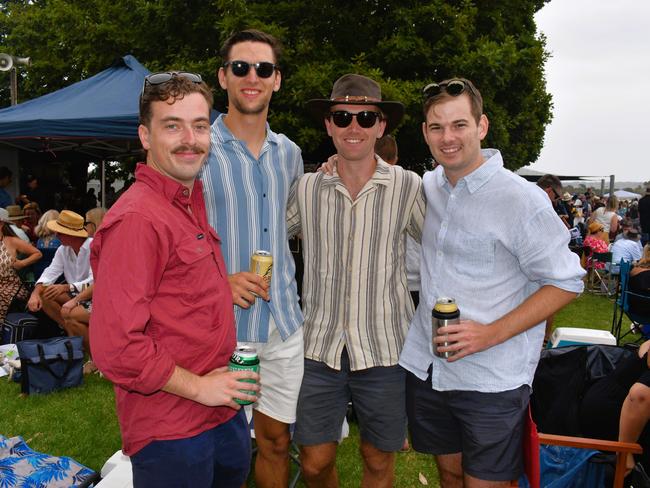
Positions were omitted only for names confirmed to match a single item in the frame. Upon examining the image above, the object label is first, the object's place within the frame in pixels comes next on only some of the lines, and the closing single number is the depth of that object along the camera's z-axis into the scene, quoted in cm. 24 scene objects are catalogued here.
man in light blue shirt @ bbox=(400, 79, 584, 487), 225
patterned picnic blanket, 316
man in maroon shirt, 161
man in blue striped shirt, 259
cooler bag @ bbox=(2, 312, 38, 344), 624
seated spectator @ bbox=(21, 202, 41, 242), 923
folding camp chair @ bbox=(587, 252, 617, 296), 1113
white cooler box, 460
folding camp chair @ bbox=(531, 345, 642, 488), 353
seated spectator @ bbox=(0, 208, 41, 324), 625
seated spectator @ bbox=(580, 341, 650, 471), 316
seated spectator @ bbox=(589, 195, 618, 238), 1461
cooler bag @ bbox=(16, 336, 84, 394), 522
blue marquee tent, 705
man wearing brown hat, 269
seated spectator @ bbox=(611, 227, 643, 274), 990
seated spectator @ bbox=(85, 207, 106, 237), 691
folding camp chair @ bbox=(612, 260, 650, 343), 655
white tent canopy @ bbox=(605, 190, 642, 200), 4208
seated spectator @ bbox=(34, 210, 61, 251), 725
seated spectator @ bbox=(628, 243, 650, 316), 642
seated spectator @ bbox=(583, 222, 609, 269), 1127
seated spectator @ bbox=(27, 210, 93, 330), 604
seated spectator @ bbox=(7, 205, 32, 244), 839
